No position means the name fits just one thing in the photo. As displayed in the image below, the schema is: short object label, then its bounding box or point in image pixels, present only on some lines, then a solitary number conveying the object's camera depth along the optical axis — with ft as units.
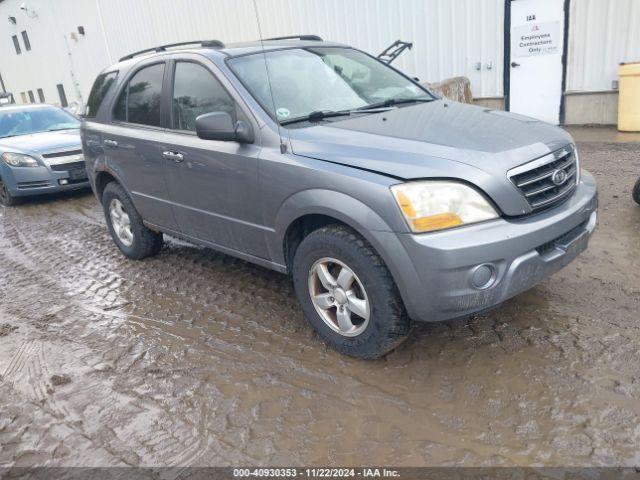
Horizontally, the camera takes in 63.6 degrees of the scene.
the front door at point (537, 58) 29.01
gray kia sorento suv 8.51
